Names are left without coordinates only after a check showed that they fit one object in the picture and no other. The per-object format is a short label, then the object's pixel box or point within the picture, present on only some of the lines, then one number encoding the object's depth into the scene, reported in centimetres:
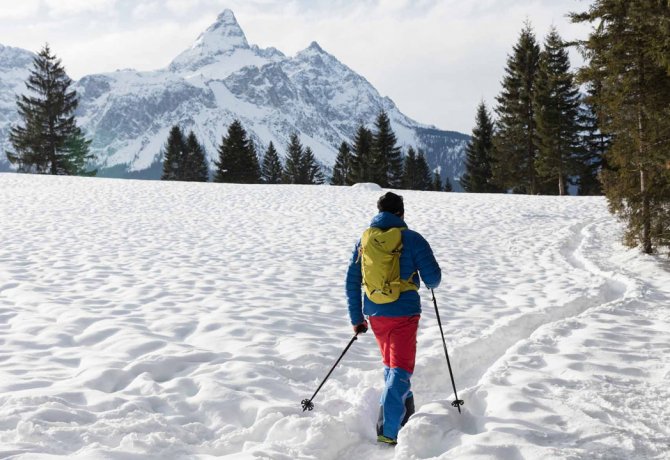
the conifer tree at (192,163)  6488
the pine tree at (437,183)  7206
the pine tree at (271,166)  7475
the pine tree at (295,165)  7294
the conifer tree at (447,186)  7110
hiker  465
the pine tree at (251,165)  5709
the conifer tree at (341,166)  6300
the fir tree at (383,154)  5362
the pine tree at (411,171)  6831
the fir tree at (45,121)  4594
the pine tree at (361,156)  5437
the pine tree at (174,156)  6328
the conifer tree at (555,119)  3575
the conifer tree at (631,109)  1174
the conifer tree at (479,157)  5053
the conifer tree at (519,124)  3906
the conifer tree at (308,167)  7448
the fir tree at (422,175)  7250
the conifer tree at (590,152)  3714
